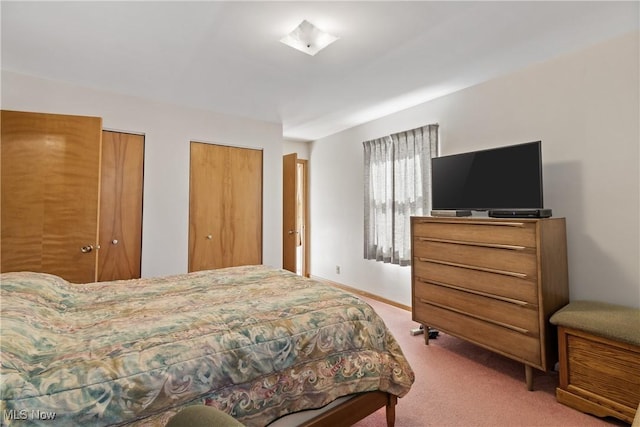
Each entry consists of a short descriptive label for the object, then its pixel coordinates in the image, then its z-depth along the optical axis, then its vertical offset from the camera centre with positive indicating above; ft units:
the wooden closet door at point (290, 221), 14.61 +0.16
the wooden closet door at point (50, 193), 7.79 +0.85
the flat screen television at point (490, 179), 7.36 +1.25
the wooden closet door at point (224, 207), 11.76 +0.73
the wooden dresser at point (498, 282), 6.66 -1.46
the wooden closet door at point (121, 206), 10.07 +0.64
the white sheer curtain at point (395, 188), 11.23 +1.49
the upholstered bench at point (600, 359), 5.46 -2.64
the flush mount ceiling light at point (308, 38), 6.52 +4.23
